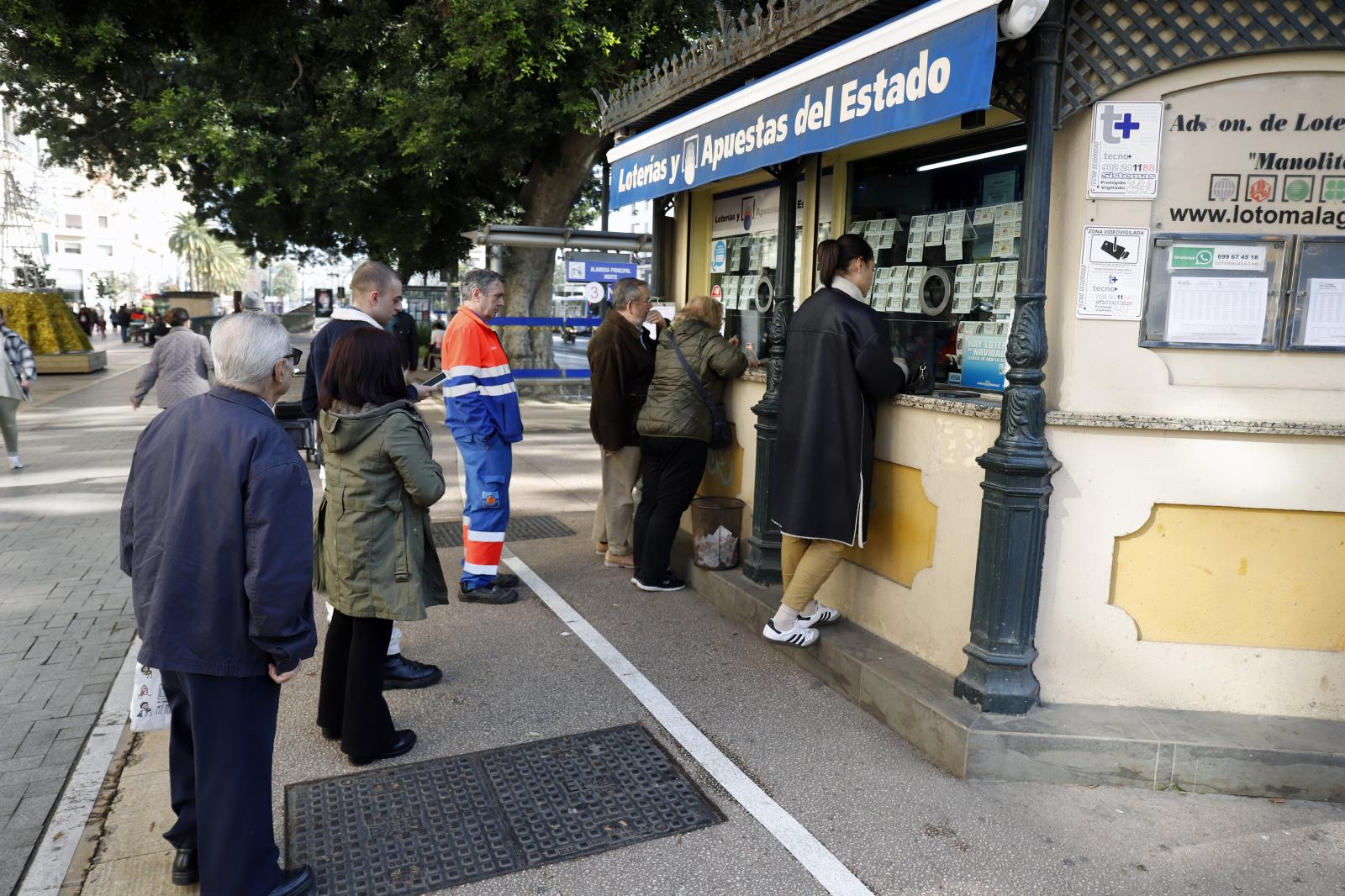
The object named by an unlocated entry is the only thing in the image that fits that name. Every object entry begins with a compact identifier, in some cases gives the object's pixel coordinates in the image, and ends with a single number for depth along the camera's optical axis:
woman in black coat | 4.14
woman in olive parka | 3.44
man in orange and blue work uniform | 5.14
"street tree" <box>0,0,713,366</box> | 13.45
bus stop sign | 15.96
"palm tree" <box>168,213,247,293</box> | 88.25
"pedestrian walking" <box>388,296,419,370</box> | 10.30
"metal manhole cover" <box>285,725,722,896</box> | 2.99
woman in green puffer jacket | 5.59
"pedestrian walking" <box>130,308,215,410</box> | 8.20
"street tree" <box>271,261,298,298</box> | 137.50
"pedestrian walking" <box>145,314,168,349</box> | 30.69
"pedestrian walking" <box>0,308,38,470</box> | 9.26
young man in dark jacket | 4.40
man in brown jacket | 5.88
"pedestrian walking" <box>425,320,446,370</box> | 21.70
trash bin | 5.59
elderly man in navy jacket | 2.44
